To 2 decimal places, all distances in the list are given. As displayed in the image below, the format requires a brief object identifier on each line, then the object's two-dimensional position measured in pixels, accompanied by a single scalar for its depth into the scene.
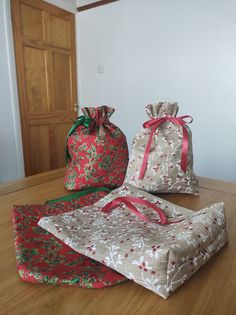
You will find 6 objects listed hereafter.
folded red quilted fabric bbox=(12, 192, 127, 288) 0.32
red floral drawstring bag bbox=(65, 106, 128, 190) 0.68
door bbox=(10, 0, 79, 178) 2.00
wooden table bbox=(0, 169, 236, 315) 0.28
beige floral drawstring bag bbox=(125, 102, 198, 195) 0.63
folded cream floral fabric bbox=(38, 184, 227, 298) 0.30
